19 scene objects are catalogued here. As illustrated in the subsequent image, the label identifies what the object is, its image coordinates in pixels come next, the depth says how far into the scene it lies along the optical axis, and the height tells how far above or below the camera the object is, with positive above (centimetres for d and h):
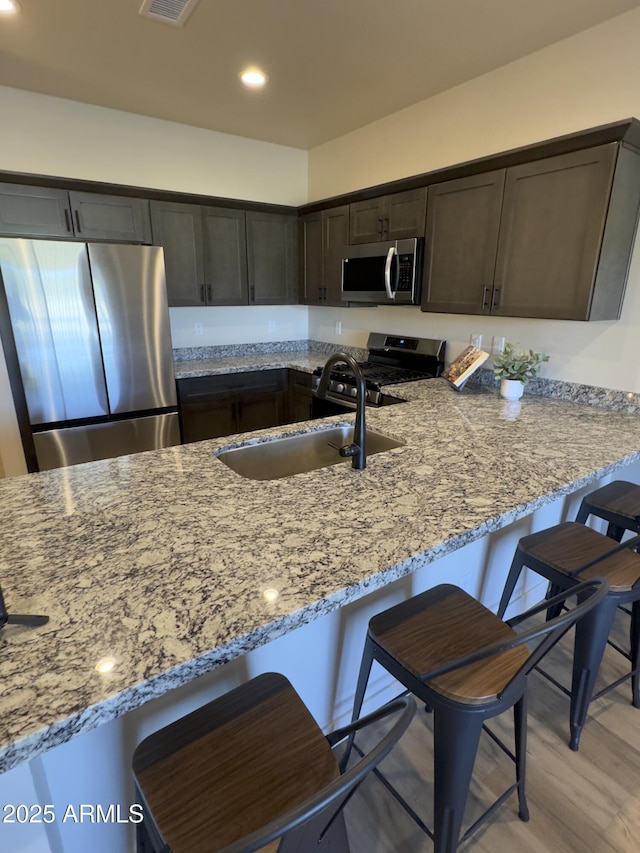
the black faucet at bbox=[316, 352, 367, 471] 142 -42
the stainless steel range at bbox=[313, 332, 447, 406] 289 -50
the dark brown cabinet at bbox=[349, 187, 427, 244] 270 +51
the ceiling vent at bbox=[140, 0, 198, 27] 186 +120
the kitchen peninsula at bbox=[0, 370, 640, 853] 71 -56
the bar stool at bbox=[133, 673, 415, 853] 74 -86
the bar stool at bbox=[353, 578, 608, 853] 101 -88
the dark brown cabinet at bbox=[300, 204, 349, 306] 333 +34
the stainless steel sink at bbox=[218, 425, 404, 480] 175 -63
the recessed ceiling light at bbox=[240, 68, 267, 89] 249 +123
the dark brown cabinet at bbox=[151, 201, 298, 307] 323 +33
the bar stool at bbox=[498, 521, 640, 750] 144 -92
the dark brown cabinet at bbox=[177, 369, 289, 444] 327 -80
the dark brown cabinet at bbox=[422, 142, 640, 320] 193 +30
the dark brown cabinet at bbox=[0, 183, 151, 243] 267 +51
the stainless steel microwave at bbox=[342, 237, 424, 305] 276 +16
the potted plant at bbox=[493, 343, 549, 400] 244 -39
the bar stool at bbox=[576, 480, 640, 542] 179 -85
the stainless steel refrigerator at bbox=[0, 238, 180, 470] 251 -30
